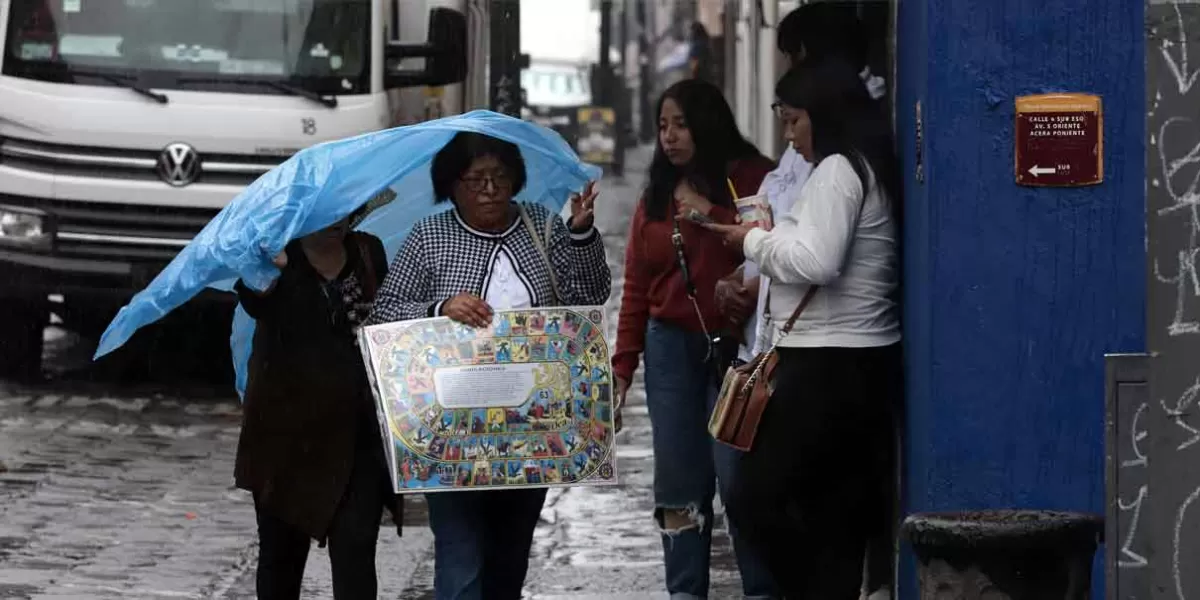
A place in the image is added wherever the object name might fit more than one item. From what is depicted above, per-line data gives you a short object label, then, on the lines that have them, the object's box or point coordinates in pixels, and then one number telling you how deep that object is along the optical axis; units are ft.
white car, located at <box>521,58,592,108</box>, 241.74
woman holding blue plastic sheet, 38.42
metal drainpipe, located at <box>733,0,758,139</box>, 146.54
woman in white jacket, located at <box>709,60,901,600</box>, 37.84
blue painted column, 35.05
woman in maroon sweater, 43.79
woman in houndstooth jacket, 38.53
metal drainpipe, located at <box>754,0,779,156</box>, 115.14
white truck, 74.70
